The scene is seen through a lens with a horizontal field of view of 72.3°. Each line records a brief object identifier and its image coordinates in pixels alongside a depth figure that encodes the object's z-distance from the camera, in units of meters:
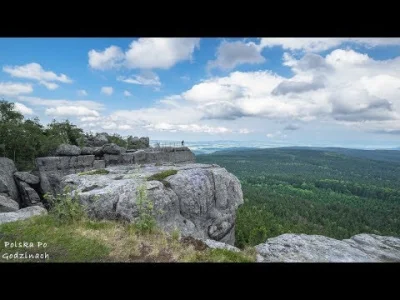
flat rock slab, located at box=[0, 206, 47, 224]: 9.61
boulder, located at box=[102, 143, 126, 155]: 31.26
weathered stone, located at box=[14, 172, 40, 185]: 26.20
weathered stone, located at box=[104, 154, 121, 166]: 30.19
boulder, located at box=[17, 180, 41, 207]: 25.48
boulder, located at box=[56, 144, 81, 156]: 31.25
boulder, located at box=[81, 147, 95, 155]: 32.28
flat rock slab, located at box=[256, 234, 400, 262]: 7.66
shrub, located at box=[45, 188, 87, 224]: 8.24
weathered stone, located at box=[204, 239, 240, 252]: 7.20
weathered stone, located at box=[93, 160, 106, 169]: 31.14
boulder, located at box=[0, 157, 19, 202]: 23.92
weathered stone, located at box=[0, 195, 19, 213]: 17.69
